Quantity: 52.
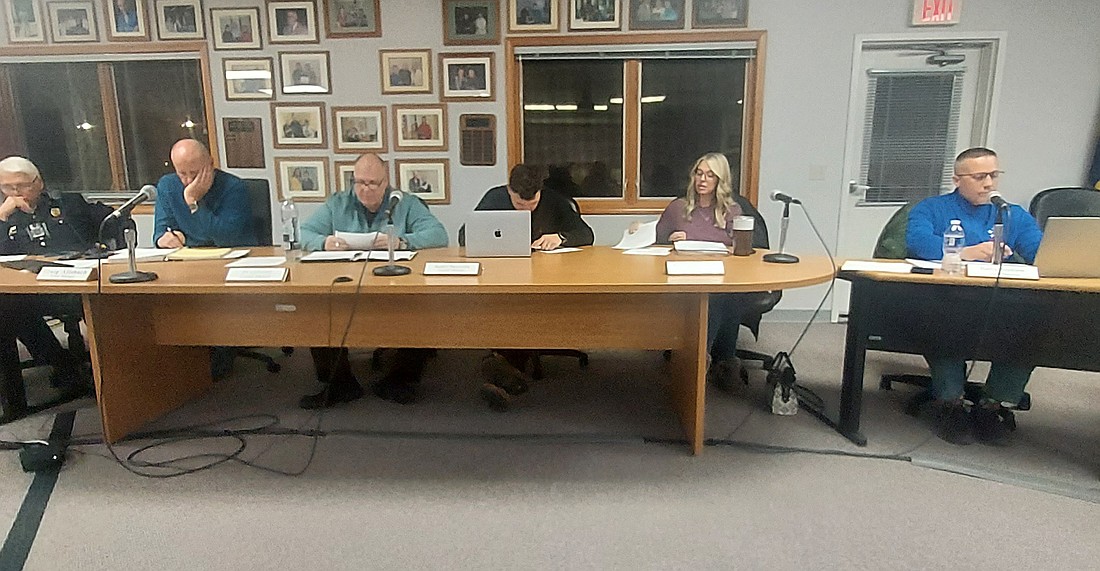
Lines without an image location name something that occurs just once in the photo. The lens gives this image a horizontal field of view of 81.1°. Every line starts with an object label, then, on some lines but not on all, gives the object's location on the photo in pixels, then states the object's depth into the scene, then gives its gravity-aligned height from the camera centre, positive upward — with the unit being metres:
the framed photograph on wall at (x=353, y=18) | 3.85 +0.77
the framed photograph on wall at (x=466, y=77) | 3.88 +0.42
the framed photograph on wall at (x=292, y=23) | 3.88 +0.75
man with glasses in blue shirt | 2.34 -0.36
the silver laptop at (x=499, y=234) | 2.40 -0.32
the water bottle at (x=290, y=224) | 2.81 -0.41
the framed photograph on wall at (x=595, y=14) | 3.78 +0.77
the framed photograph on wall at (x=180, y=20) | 3.92 +0.78
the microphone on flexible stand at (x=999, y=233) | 2.15 -0.28
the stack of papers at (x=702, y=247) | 2.49 -0.38
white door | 3.76 +0.14
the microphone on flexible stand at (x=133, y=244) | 2.08 -0.31
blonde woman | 2.85 -0.33
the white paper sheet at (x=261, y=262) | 2.27 -0.40
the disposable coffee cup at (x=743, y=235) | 2.41 -0.32
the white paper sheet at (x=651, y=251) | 2.54 -0.41
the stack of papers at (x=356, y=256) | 2.40 -0.40
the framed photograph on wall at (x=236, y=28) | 3.92 +0.73
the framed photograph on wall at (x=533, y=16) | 3.80 +0.77
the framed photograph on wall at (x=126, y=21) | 3.95 +0.78
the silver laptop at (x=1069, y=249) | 1.95 -0.31
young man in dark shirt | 2.71 -0.34
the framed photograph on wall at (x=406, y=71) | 3.90 +0.46
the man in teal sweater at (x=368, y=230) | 2.68 -0.35
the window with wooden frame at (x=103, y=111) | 4.09 +0.25
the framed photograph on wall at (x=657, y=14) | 3.76 +0.77
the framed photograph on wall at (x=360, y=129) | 4.00 +0.12
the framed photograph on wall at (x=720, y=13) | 3.72 +0.76
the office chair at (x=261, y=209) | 3.00 -0.28
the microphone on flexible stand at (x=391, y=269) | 2.14 -0.40
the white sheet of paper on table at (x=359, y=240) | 2.58 -0.36
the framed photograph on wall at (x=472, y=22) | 3.82 +0.74
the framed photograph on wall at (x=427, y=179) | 4.05 -0.19
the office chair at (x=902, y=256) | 2.54 -0.44
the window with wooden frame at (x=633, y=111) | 3.85 +0.22
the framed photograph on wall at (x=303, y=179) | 4.11 -0.19
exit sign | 3.61 +0.75
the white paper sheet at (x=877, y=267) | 2.18 -0.41
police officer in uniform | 2.69 -0.40
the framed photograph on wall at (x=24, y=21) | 4.01 +0.79
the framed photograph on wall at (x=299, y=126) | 4.02 +0.14
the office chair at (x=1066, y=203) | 3.41 -0.30
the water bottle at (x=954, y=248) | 2.12 -0.36
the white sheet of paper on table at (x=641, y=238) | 2.72 -0.38
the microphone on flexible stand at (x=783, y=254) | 2.22 -0.38
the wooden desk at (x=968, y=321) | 2.02 -0.57
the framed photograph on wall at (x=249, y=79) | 3.97 +0.43
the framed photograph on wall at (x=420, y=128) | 3.97 +0.13
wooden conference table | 2.02 -0.56
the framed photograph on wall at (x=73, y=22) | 3.99 +0.78
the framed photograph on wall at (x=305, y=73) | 3.94 +0.46
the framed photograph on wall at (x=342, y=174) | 4.10 -0.16
